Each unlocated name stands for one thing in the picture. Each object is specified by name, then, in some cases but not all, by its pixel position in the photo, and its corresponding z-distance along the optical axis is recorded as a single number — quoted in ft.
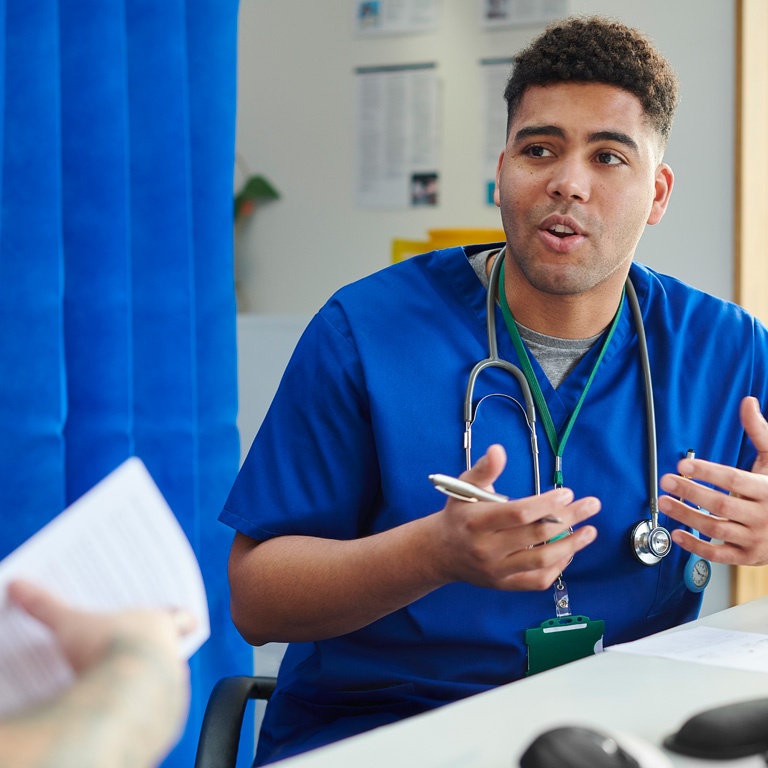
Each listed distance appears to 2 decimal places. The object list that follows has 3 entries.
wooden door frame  6.16
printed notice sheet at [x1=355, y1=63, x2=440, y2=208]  7.83
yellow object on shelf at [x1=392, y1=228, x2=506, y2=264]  6.92
